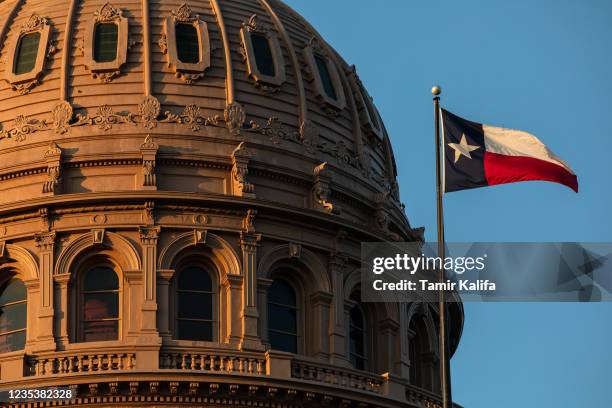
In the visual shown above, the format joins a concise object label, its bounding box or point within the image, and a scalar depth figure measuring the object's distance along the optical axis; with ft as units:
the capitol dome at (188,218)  231.50
